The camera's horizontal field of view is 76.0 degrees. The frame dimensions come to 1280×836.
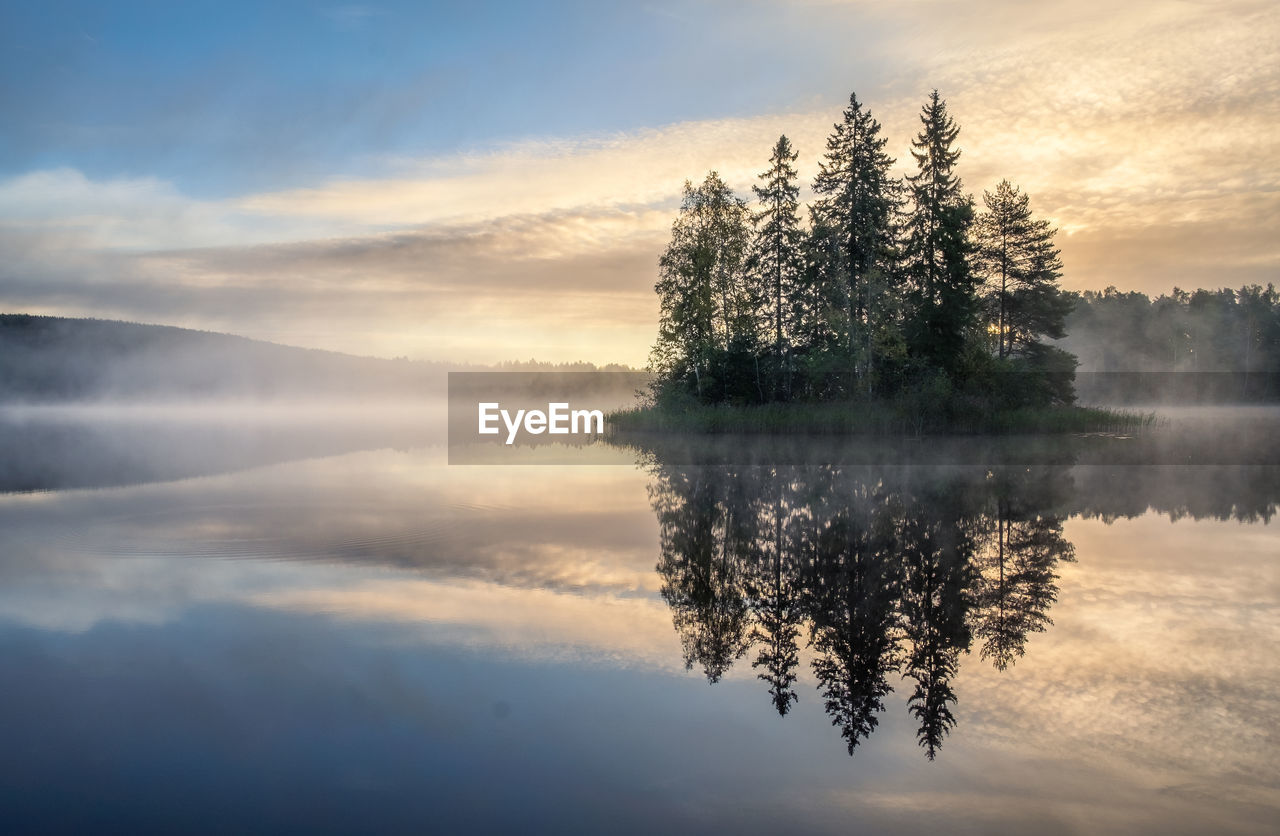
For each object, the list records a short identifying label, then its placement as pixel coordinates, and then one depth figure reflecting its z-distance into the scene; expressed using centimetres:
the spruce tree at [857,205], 5009
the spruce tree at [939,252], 4662
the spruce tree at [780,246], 5359
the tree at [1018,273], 6097
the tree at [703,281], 5184
